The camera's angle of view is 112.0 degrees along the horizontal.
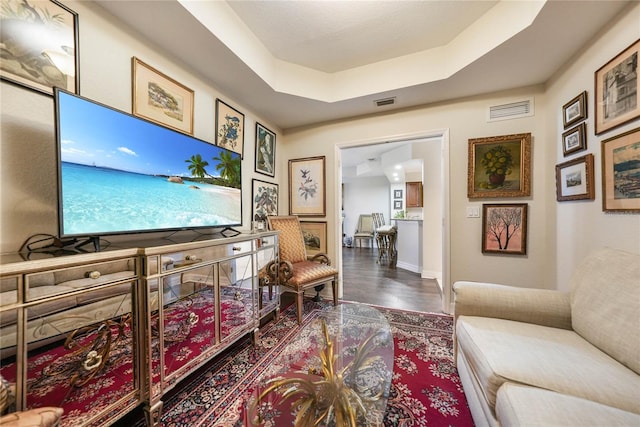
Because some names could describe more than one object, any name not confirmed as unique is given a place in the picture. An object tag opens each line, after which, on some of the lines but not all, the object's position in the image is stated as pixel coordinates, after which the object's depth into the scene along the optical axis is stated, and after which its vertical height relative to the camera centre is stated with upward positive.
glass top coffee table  0.87 -0.82
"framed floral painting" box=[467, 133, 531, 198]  2.26 +0.49
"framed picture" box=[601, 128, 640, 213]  1.28 +0.25
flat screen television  1.05 +0.24
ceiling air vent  2.53 +1.32
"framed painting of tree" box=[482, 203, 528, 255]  2.27 -0.18
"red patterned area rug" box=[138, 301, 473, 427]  1.21 -1.16
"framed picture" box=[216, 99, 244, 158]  2.25 +0.94
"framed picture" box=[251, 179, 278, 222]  2.73 +0.18
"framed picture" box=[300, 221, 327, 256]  3.11 -0.35
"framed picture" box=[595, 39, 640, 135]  1.28 +0.78
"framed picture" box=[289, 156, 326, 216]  3.11 +0.38
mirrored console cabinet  0.79 -0.54
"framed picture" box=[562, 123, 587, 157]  1.69 +0.60
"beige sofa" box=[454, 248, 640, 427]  0.74 -0.66
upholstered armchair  2.27 -0.65
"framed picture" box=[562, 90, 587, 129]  1.68 +0.83
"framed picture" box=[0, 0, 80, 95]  1.05 +0.89
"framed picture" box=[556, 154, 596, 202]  1.62 +0.26
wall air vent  2.26 +1.09
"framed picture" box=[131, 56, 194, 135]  1.59 +0.93
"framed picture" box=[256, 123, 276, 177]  2.80 +0.85
